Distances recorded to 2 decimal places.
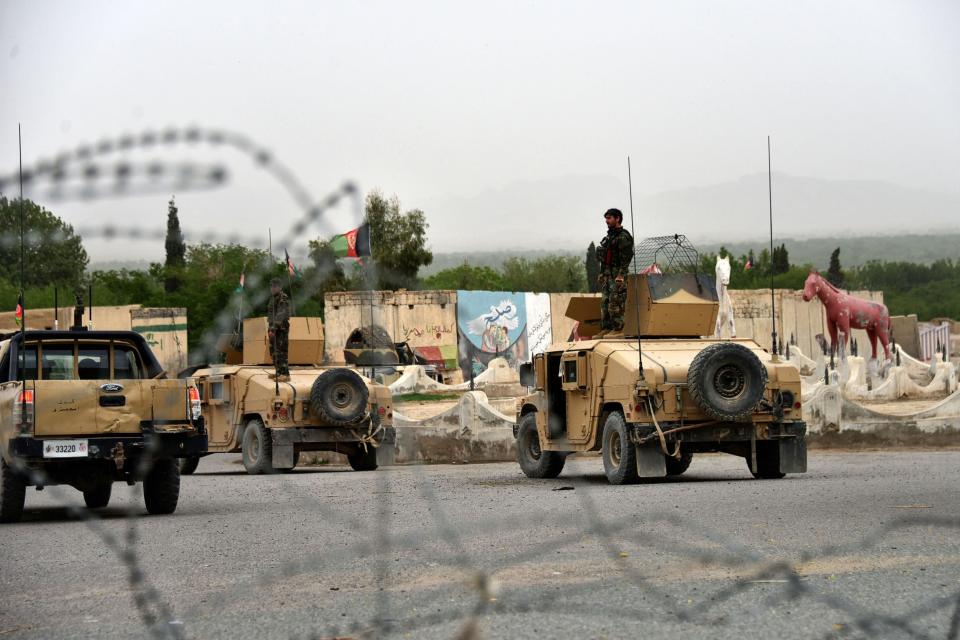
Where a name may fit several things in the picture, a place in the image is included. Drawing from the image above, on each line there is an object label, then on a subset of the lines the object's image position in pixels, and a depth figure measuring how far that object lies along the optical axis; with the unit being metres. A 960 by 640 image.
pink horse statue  40.00
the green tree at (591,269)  71.75
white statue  39.94
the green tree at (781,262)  101.26
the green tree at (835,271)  71.75
